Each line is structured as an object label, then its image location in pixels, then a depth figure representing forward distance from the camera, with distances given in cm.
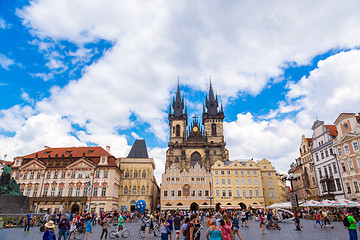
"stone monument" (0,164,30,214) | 2105
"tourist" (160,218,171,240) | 974
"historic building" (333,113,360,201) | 3170
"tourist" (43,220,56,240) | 722
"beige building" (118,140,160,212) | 4709
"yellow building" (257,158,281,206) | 5012
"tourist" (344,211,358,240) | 979
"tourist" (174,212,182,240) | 1265
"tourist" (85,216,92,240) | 1146
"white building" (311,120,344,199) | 3559
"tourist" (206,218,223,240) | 614
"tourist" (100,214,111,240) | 1247
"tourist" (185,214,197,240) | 711
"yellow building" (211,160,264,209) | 4669
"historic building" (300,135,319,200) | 4327
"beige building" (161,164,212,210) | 4634
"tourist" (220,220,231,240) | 734
